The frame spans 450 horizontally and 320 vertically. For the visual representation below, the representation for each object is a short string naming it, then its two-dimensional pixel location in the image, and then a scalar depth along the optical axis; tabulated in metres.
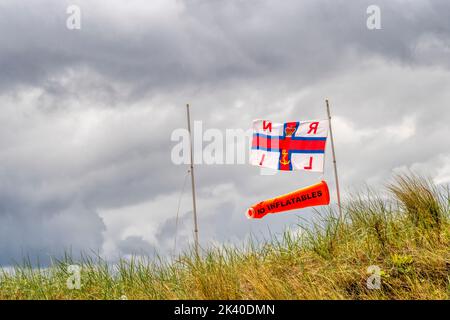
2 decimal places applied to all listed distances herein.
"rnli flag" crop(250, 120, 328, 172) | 18.53
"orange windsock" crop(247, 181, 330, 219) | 16.06
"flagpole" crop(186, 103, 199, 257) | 15.73
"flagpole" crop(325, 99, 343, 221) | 18.20
